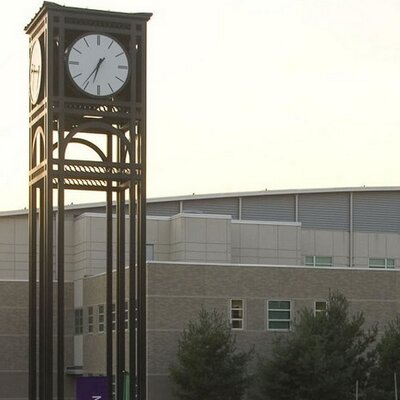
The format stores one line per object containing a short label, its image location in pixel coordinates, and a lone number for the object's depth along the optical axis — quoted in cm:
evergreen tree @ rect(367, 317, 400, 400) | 4731
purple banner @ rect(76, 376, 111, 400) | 2308
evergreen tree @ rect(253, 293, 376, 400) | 4562
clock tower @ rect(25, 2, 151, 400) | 2300
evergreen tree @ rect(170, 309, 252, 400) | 4684
